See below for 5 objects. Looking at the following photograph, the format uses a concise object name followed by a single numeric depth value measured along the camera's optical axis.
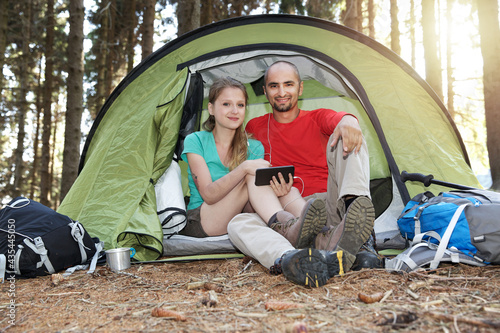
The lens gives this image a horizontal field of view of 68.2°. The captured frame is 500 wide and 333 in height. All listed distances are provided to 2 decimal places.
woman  1.96
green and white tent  2.53
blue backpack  1.76
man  1.58
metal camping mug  2.10
